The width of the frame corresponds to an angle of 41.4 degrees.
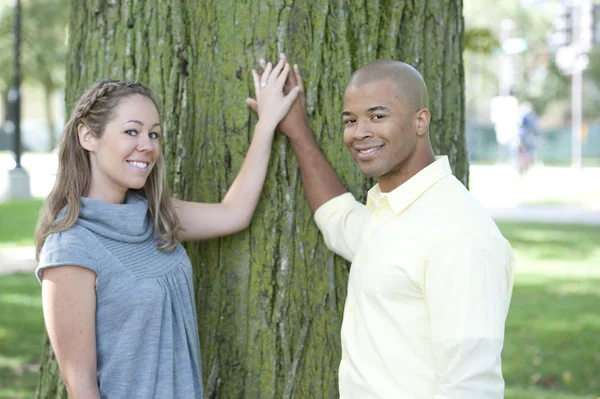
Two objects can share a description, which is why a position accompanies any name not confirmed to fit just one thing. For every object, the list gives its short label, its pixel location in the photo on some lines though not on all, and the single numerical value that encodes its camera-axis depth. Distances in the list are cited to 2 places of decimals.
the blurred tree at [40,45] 32.31
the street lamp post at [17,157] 16.12
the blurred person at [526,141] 21.61
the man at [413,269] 2.16
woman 2.45
